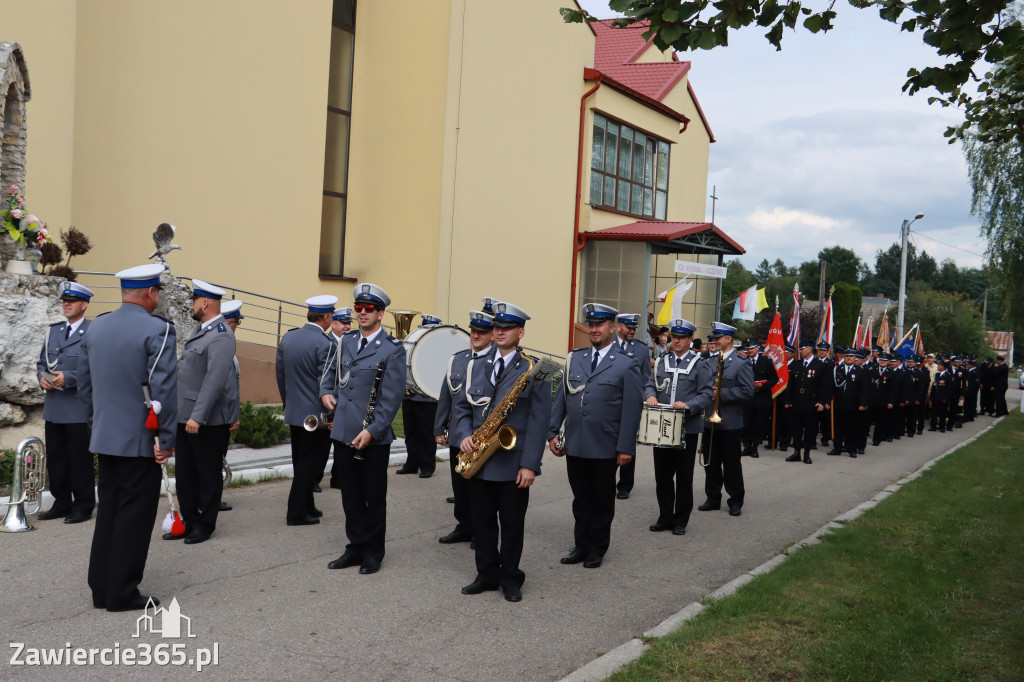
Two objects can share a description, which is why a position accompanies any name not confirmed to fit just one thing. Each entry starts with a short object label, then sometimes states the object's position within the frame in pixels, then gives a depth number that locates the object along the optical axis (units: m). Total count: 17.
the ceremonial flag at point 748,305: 25.67
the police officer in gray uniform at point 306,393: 7.91
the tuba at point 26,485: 7.09
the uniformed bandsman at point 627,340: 10.24
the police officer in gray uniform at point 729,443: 9.68
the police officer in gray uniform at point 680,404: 8.63
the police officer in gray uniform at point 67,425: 7.57
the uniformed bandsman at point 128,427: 5.39
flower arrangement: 10.47
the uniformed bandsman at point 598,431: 7.14
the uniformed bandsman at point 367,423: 6.58
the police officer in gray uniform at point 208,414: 7.21
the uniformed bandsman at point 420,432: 10.64
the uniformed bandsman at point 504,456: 6.11
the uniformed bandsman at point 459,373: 6.35
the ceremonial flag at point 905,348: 25.20
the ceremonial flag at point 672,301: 21.02
